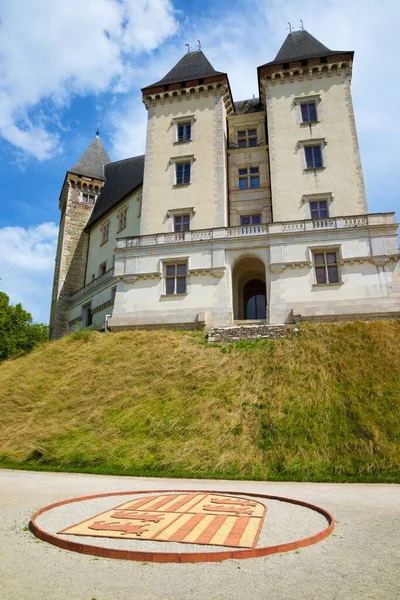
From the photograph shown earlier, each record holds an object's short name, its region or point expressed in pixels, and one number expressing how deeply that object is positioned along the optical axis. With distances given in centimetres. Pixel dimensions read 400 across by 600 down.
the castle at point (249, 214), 2391
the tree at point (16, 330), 3678
